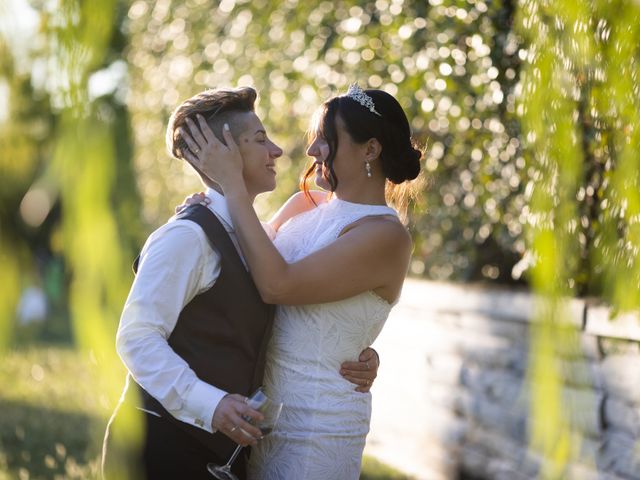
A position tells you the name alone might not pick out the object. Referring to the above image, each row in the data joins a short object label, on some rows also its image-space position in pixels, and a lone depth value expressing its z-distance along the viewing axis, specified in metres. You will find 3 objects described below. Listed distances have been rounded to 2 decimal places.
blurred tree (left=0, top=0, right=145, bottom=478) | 1.90
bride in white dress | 4.65
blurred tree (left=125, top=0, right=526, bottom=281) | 9.45
